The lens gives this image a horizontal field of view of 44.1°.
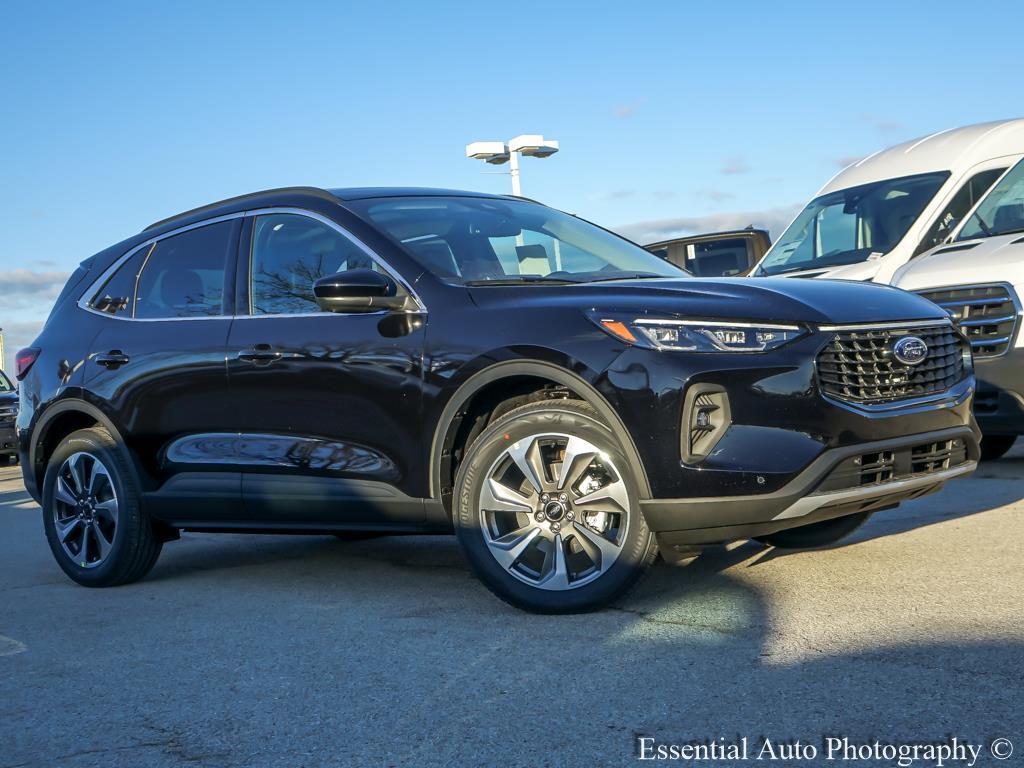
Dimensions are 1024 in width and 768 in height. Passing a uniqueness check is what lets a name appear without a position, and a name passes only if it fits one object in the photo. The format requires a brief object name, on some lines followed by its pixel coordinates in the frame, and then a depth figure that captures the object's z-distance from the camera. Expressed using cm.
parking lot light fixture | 2583
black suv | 440
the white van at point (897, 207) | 915
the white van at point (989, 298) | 764
